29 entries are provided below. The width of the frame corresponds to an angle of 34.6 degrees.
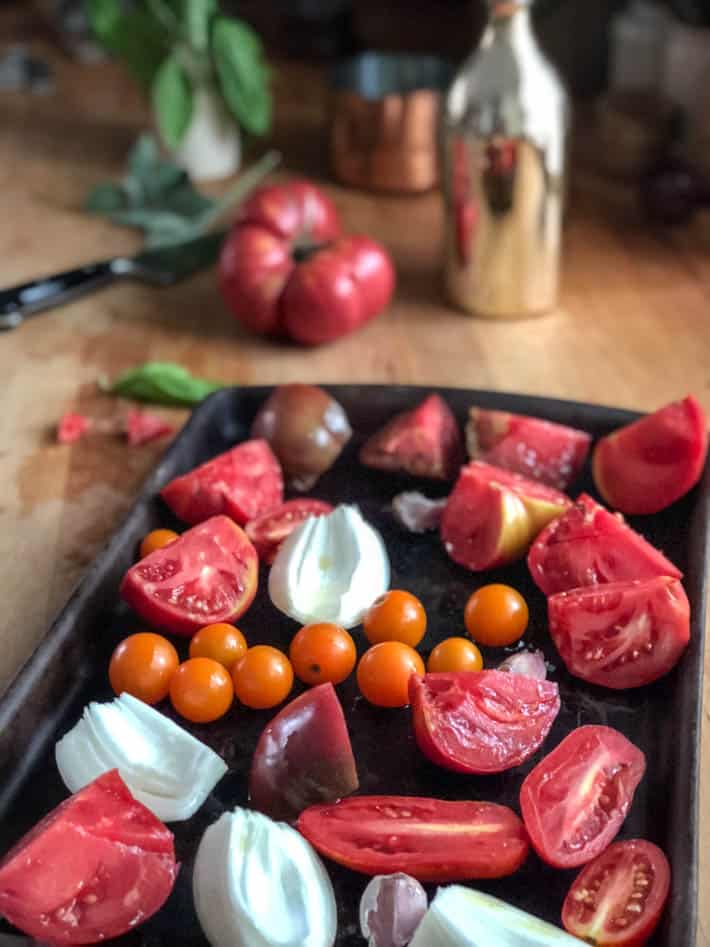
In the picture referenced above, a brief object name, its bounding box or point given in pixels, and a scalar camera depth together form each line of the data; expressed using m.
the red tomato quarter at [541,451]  1.12
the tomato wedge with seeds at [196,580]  0.93
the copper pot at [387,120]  1.88
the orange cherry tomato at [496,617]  0.93
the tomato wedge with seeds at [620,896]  0.66
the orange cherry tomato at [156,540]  1.00
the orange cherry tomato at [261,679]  0.86
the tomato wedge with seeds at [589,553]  0.94
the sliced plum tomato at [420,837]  0.71
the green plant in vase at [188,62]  1.87
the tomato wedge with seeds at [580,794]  0.72
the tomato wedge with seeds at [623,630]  0.86
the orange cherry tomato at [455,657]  0.88
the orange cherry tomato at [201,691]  0.85
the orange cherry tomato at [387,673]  0.86
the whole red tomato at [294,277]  1.44
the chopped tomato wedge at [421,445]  1.13
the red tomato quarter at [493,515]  1.01
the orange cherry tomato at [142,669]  0.86
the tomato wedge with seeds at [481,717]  0.79
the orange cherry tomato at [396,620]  0.92
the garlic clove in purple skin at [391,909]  0.66
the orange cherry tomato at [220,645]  0.90
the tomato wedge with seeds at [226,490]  1.06
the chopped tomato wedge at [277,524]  1.04
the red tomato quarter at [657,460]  1.06
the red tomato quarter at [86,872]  0.65
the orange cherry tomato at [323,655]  0.88
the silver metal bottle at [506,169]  1.41
